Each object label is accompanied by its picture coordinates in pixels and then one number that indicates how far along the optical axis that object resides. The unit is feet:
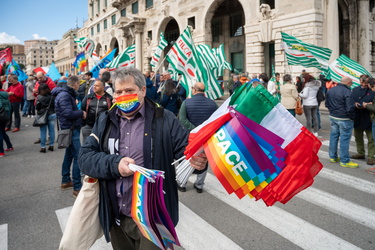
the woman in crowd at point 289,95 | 30.19
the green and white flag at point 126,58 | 32.50
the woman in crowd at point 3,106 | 25.74
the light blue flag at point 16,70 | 49.60
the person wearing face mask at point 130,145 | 7.20
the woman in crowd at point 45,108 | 24.76
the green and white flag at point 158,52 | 36.88
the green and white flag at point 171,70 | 26.91
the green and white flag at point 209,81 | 26.32
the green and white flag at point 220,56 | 41.73
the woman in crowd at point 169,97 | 24.30
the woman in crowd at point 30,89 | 42.88
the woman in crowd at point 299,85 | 46.49
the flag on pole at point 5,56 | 53.47
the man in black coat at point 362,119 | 21.56
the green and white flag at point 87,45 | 56.39
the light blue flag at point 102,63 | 36.51
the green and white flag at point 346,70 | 26.98
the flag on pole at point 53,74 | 41.22
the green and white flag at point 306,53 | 31.99
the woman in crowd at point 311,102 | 30.71
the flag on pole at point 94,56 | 50.61
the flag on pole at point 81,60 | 55.67
